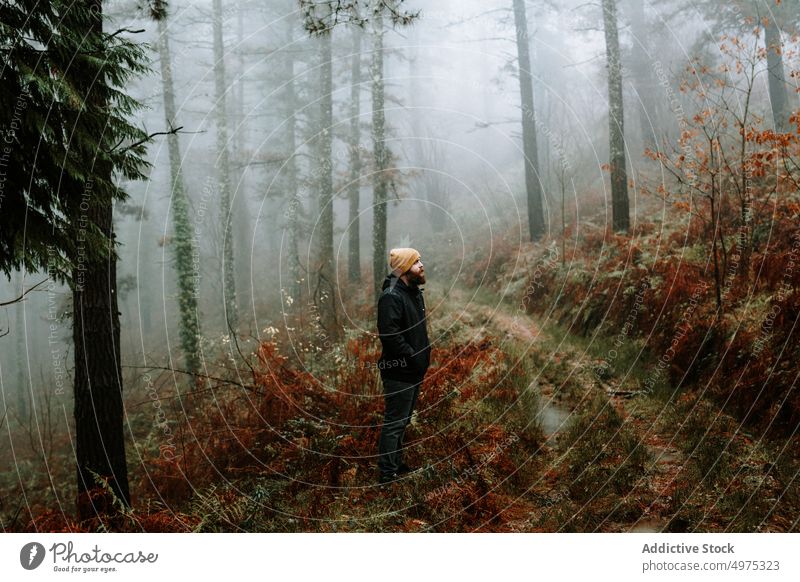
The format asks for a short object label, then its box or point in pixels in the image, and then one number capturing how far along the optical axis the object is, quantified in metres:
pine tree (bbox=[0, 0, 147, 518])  4.21
